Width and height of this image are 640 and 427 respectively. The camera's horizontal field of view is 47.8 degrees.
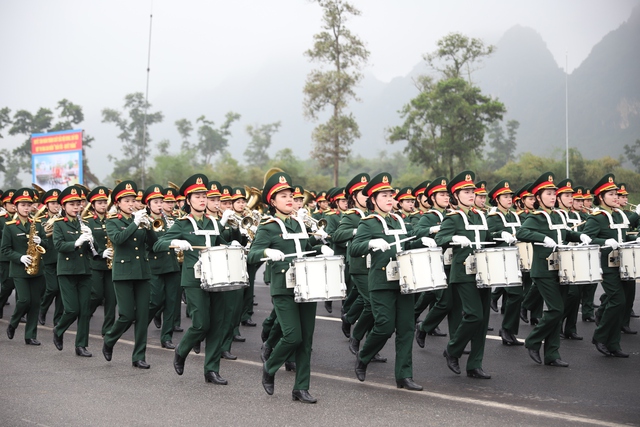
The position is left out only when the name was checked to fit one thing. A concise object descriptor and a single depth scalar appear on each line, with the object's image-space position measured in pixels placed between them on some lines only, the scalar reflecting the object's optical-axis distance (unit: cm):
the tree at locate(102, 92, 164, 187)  7894
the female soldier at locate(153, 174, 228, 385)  818
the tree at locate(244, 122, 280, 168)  9512
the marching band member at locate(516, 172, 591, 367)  890
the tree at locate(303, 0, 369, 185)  4319
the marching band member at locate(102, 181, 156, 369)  911
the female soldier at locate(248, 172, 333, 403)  728
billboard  3148
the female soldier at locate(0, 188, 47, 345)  1102
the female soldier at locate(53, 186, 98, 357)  1009
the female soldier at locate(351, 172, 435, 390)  770
